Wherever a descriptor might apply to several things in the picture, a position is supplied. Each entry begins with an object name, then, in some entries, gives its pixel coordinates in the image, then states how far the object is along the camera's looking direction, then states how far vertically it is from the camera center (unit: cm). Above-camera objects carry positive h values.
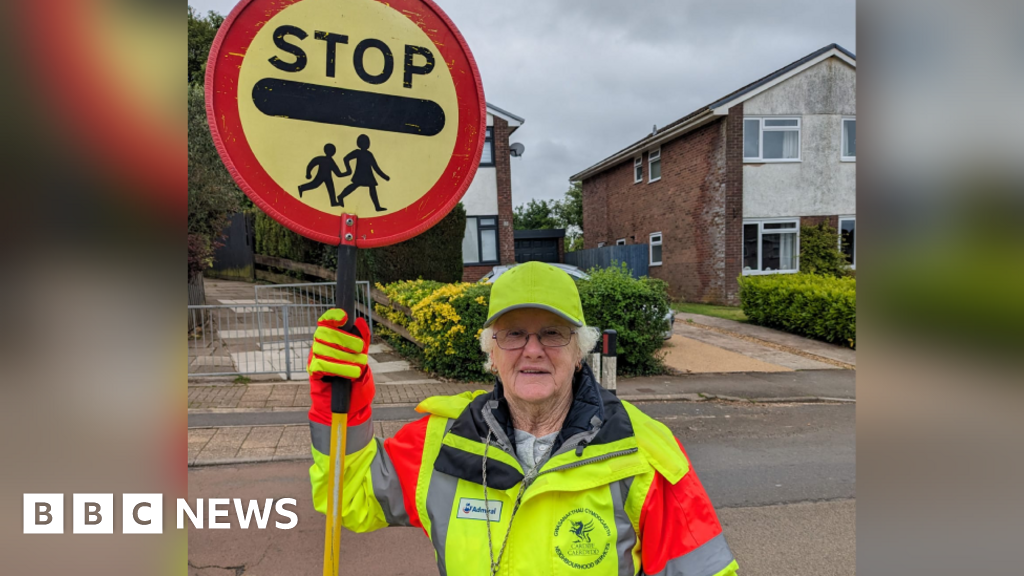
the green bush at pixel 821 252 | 1861 +83
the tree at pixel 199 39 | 2469 +1112
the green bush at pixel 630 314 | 914 -62
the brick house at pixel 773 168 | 1853 +368
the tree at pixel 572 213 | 5444 +646
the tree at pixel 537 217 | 5972 +660
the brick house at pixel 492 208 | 1847 +229
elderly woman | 150 -56
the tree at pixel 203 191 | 962 +155
